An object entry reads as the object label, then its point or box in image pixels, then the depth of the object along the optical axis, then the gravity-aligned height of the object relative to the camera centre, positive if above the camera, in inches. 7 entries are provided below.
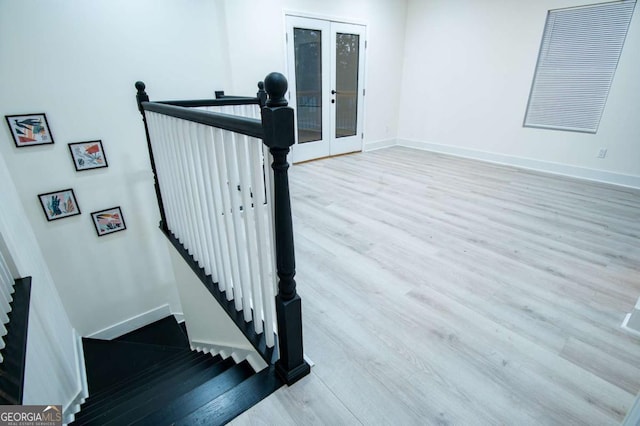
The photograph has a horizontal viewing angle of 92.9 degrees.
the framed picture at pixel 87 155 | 98.6 -18.2
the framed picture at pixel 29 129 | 87.2 -9.0
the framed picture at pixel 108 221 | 108.1 -42.3
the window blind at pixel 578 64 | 138.5 +12.5
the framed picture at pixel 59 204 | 97.0 -32.8
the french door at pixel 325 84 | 171.5 +5.6
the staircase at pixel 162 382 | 47.1 -68.5
